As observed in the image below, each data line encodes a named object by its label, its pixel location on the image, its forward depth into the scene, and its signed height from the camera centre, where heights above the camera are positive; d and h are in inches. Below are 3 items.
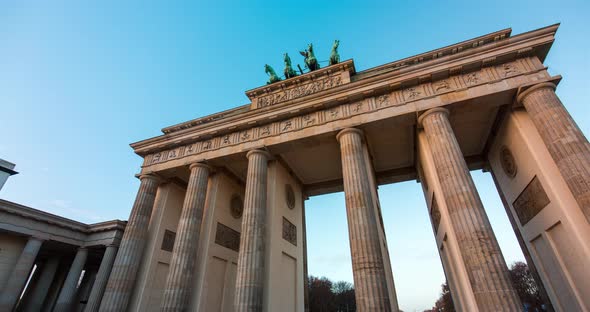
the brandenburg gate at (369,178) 311.1 +179.0
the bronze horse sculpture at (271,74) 657.0 +508.8
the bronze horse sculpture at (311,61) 628.7 +510.0
